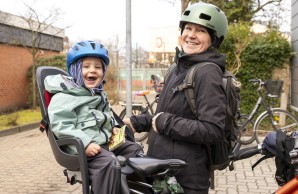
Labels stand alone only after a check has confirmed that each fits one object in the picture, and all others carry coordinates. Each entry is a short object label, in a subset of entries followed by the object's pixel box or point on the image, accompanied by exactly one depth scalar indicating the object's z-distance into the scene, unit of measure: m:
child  2.41
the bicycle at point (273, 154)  1.63
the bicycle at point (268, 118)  7.24
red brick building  15.53
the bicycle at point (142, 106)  7.62
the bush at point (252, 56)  8.84
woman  2.04
